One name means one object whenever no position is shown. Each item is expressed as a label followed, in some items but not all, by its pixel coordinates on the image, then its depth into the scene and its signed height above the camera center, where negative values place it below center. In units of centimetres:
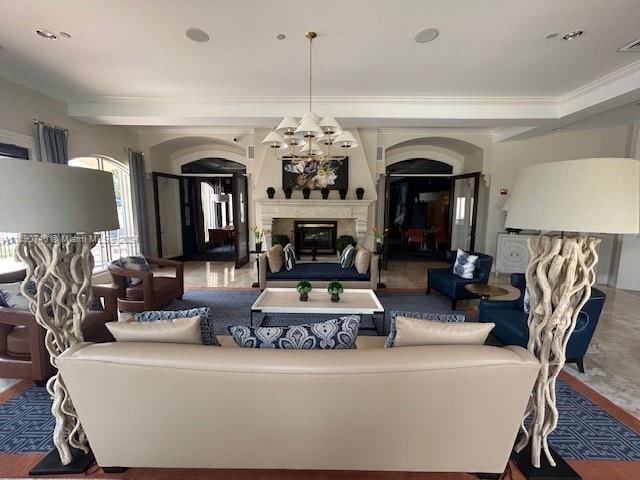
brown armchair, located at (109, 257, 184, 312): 361 -110
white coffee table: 312 -109
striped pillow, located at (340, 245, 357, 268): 488 -82
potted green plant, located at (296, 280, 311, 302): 341 -96
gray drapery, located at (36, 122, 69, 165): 405 +97
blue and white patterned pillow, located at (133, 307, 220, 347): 169 -69
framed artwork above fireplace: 614 +76
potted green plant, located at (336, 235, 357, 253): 585 -66
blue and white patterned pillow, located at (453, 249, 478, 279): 412 -80
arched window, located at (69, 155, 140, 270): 581 -22
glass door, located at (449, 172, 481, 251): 651 +1
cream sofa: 128 -92
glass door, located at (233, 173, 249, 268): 653 -15
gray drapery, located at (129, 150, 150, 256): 607 +30
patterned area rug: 178 -150
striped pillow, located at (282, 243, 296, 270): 481 -83
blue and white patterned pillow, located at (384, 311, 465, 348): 169 -69
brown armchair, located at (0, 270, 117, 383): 217 -111
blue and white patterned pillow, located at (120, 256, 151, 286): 385 -77
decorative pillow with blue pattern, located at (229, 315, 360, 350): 159 -72
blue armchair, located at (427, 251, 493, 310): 406 -102
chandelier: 283 +85
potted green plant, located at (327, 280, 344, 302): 341 -97
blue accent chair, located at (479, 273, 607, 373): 239 -106
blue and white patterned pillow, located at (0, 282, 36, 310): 238 -75
